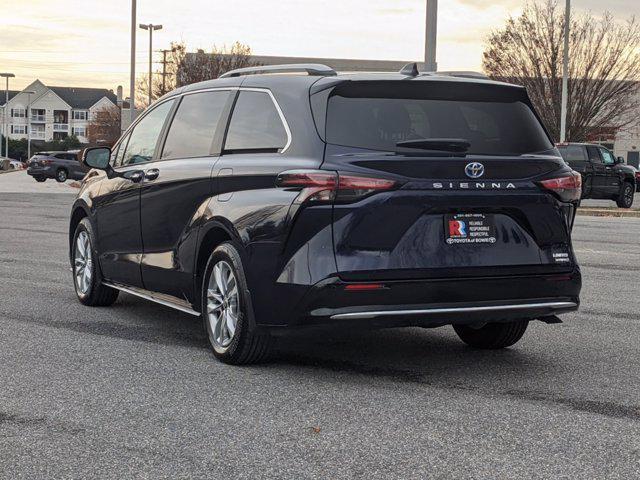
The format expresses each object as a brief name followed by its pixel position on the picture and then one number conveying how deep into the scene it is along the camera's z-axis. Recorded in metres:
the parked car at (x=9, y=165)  80.06
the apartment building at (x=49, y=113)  157.88
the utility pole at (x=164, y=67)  77.81
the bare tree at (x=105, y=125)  118.94
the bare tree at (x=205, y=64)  69.88
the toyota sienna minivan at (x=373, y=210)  5.81
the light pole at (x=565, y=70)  39.47
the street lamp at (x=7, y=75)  100.66
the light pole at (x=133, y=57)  44.34
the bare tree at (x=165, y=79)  74.38
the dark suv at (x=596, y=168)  28.66
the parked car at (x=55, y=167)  49.88
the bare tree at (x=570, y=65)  48.75
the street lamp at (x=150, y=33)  66.75
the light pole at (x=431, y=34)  19.80
